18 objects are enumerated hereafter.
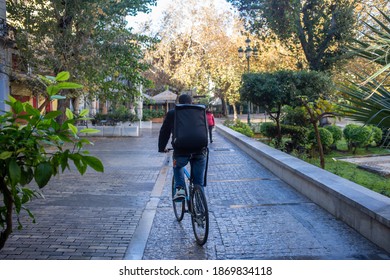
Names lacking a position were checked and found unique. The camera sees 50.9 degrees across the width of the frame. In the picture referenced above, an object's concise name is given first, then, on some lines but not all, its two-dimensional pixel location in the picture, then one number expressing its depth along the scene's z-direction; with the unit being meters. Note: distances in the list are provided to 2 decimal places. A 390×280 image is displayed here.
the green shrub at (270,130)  15.74
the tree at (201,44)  33.03
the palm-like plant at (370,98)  4.43
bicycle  4.37
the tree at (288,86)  13.33
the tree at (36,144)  2.85
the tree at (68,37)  15.35
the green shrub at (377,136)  15.59
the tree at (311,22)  17.84
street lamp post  21.90
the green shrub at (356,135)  14.52
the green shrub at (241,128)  20.30
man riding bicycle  4.88
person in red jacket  18.48
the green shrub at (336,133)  15.31
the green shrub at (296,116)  14.42
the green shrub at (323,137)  13.91
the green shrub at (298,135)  13.86
